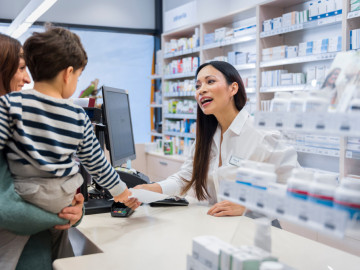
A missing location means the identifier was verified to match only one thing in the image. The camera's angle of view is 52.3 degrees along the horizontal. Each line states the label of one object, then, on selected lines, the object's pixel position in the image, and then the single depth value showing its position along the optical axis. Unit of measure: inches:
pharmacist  84.8
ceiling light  195.6
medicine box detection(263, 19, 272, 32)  160.5
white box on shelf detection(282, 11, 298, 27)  150.8
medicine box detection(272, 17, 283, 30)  157.0
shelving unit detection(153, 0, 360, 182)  130.6
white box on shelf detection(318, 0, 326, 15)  138.4
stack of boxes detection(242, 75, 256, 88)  174.2
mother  50.9
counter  48.1
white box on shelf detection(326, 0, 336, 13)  134.4
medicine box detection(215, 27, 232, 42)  193.8
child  51.8
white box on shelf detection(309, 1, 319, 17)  141.4
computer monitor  81.4
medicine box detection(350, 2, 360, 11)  123.6
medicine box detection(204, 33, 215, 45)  201.9
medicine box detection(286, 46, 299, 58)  152.8
